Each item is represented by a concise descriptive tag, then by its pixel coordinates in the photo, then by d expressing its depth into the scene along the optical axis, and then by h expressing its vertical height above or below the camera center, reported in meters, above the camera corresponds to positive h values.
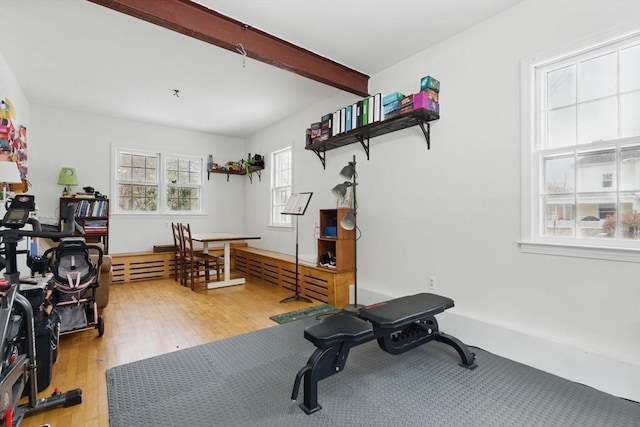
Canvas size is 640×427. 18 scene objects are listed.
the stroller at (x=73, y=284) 2.66 -0.63
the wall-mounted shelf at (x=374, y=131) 2.99 +0.92
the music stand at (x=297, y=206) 4.07 +0.09
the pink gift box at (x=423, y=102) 2.86 +1.03
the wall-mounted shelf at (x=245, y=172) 6.13 +0.83
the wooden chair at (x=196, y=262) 4.64 -0.79
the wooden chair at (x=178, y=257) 4.97 -0.75
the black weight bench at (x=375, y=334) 1.81 -0.77
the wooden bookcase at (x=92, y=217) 4.81 -0.09
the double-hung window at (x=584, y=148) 2.03 +0.46
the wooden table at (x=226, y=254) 4.63 -0.65
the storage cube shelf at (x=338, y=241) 3.80 -0.36
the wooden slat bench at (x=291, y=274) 3.79 -0.88
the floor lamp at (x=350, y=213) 3.54 +0.01
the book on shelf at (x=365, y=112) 3.36 +1.09
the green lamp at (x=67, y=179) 4.80 +0.50
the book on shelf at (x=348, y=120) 3.60 +1.08
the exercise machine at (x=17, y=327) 1.47 -0.60
